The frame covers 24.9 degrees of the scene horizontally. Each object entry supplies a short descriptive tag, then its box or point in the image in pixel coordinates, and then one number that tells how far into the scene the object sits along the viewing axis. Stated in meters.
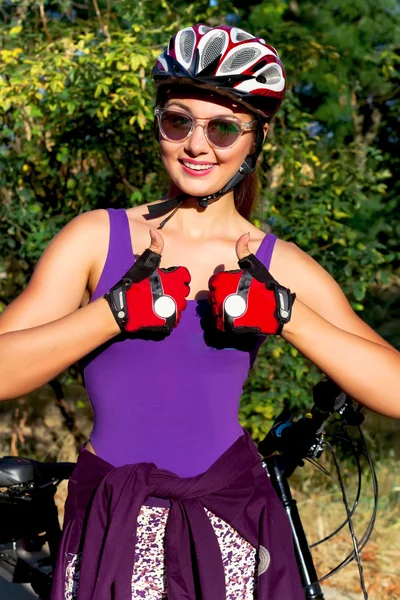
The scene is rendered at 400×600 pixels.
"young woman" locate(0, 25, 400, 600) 2.02
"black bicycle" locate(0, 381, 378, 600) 2.69
